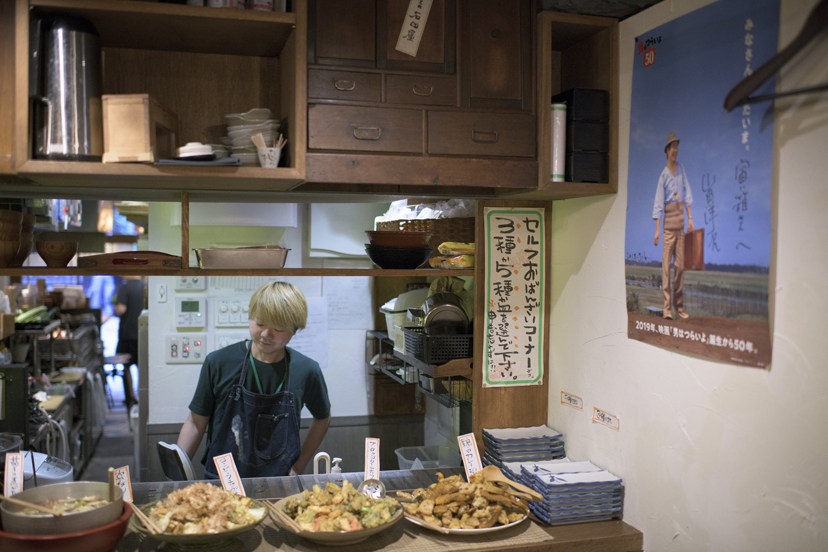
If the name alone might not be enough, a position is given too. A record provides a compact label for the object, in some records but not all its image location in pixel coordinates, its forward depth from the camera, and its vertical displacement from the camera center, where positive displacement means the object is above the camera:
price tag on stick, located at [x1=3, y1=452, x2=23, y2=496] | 1.95 -0.68
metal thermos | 1.74 +0.46
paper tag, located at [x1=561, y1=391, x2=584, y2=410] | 2.36 -0.53
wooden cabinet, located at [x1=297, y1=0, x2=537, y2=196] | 1.97 +0.53
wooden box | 1.76 +0.36
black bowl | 2.29 +0.01
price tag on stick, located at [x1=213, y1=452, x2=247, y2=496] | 2.15 -0.74
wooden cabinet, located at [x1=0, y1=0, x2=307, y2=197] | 1.74 +0.61
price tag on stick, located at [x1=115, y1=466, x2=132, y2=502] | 2.09 -0.75
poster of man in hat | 1.60 +0.21
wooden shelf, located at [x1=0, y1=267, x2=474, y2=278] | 2.00 -0.05
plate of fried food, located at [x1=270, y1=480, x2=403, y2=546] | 1.86 -0.79
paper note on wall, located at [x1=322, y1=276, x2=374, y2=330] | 4.15 -0.28
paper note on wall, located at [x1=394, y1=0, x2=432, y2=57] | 2.02 +0.75
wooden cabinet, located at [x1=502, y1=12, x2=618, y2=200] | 2.12 +0.67
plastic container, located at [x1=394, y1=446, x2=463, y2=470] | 3.19 -1.04
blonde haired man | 2.90 -0.67
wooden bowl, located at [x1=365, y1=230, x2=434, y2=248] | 2.29 +0.08
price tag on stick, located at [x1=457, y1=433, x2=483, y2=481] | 2.29 -0.70
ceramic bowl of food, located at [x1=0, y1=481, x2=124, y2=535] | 1.64 -0.70
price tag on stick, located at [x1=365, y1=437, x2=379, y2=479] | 2.24 -0.72
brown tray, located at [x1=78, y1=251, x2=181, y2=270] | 2.02 -0.01
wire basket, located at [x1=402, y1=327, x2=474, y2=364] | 2.46 -0.34
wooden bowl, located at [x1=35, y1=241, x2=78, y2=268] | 2.03 +0.01
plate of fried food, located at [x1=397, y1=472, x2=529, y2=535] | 1.97 -0.80
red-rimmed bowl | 1.62 -0.74
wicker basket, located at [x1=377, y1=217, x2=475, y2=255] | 2.54 +0.13
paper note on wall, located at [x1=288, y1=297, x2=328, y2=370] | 4.11 -0.49
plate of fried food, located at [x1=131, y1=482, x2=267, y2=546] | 1.80 -0.77
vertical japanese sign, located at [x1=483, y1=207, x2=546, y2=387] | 2.47 -0.14
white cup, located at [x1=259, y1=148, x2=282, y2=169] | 1.90 +0.30
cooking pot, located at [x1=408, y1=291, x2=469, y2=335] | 2.49 -0.22
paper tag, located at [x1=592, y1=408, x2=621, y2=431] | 2.15 -0.55
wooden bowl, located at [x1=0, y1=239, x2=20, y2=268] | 1.99 +0.02
